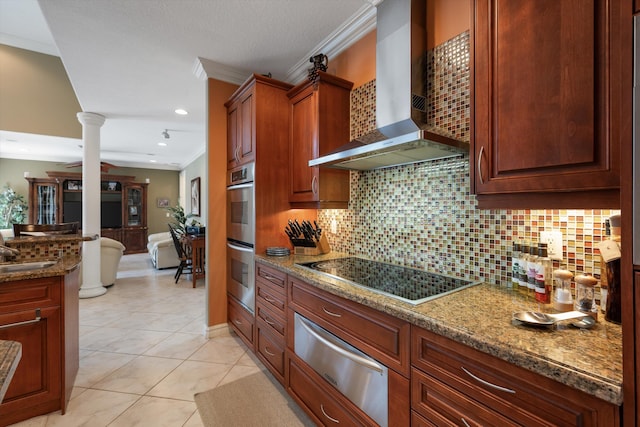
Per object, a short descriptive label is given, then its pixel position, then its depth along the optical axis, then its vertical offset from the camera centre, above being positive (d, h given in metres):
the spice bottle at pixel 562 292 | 1.06 -0.30
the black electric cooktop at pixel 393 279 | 1.32 -0.36
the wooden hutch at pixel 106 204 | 7.24 +0.28
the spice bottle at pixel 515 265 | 1.29 -0.24
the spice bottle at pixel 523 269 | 1.25 -0.25
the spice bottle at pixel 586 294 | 1.03 -0.30
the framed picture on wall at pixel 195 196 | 7.14 +0.46
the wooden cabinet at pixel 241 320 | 2.45 -0.99
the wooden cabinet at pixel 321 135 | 2.21 +0.64
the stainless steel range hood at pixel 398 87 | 1.59 +0.77
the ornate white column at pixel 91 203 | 4.27 +0.17
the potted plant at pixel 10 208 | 6.70 +0.16
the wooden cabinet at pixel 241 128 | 2.46 +0.80
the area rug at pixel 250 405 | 1.75 -1.28
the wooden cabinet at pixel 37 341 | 1.63 -0.77
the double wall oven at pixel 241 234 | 2.44 -0.19
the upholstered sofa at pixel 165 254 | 5.84 -0.86
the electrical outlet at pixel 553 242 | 1.22 -0.13
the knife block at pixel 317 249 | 2.36 -0.30
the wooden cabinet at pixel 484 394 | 0.70 -0.52
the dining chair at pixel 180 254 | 5.09 -0.74
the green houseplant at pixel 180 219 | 5.66 -0.11
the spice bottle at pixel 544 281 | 1.15 -0.28
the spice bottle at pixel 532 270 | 1.19 -0.24
